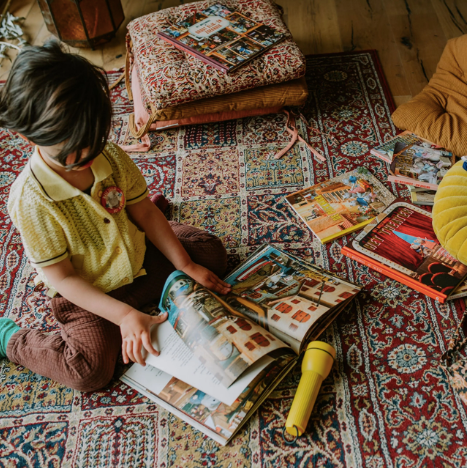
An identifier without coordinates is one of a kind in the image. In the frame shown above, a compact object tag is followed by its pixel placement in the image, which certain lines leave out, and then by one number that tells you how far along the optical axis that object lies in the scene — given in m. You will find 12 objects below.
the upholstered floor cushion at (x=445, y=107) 1.42
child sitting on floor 0.72
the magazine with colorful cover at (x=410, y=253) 1.10
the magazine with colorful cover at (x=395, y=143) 1.46
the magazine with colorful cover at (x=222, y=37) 1.50
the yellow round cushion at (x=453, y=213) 1.09
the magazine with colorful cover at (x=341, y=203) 1.29
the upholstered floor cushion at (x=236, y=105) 1.53
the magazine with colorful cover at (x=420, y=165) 1.35
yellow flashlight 0.90
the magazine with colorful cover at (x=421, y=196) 1.31
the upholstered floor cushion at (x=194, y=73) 1.46
